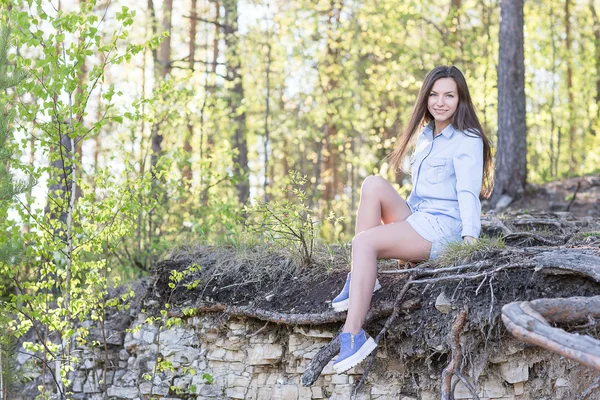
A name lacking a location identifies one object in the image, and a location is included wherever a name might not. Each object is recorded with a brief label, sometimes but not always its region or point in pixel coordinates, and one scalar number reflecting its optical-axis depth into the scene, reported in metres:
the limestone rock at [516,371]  3.67
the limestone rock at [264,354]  4.55
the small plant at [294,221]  4.51
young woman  3.62
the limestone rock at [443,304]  3.71
